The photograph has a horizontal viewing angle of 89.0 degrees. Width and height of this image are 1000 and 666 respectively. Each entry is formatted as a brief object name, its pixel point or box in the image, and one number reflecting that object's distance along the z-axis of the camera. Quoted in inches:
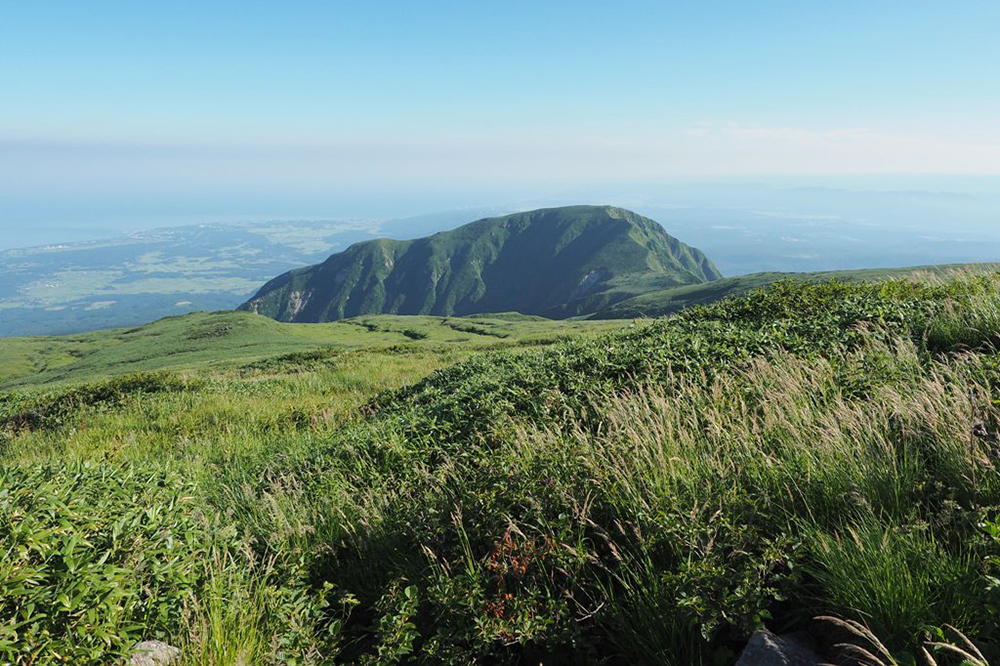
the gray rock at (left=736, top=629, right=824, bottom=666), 128.8
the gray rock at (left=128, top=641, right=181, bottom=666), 140.3
